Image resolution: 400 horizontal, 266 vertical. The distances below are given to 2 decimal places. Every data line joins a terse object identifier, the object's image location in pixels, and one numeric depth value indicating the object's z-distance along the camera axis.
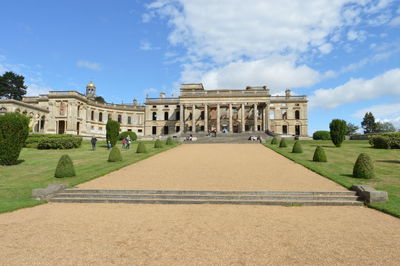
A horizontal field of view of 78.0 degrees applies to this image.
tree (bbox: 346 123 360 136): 91.88
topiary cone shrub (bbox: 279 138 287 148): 26.84
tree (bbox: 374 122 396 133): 77.84
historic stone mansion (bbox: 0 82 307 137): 50.00
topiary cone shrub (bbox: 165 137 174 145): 31.48
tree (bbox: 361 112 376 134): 77.94
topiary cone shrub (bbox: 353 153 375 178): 12.00
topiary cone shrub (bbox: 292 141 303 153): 21.81
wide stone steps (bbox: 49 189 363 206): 9.06
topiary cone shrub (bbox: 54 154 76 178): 12.68
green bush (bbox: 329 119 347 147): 27.17
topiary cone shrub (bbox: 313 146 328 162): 17.11
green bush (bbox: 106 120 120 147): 26.89
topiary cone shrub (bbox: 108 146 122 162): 17.81
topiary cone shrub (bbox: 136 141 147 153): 22.68
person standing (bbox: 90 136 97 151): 25.77
